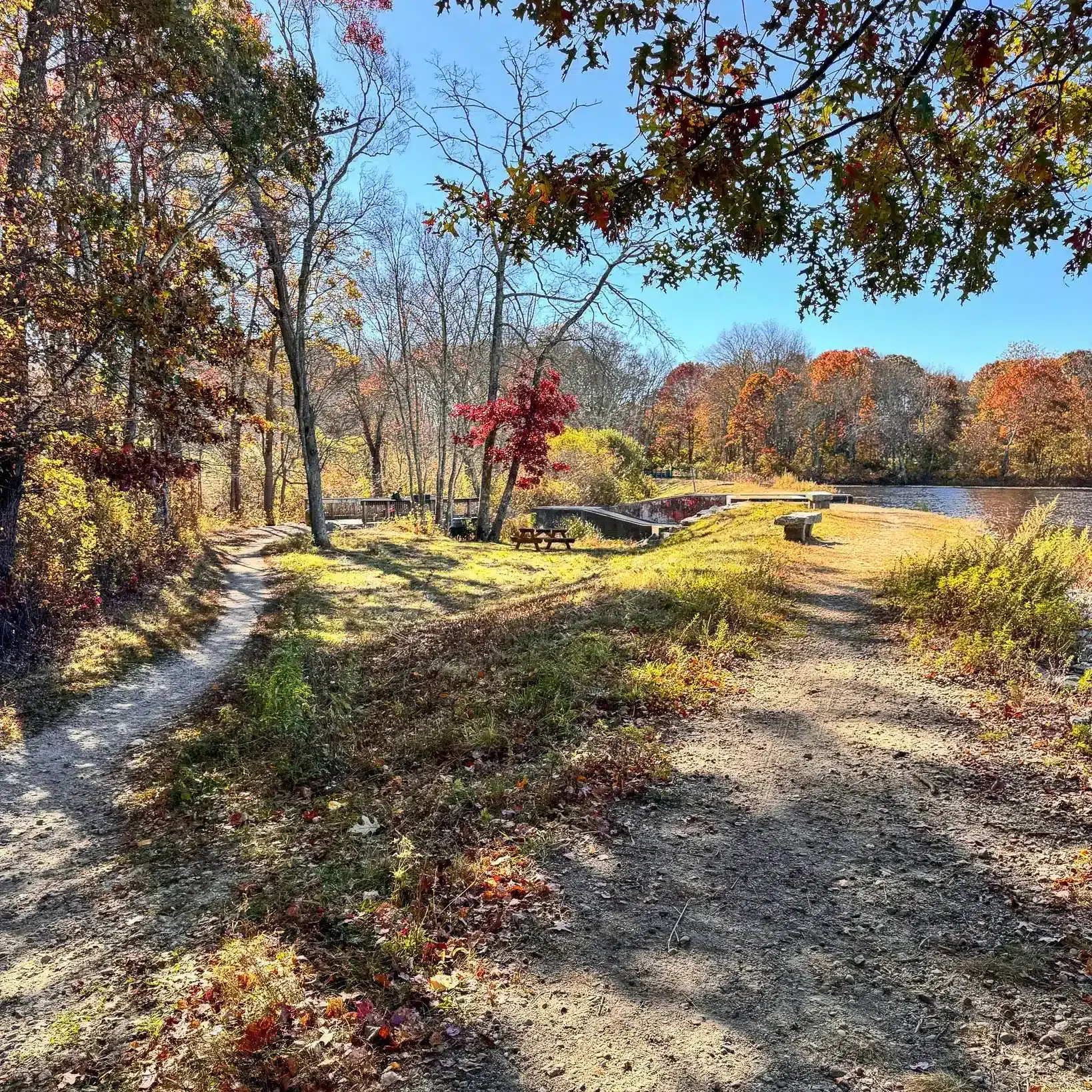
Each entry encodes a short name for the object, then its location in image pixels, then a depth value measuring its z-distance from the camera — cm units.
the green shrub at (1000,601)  476
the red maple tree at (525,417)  1694
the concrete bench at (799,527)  1136
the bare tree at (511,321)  1512
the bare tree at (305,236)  1340
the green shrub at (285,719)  474
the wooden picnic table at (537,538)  1712
